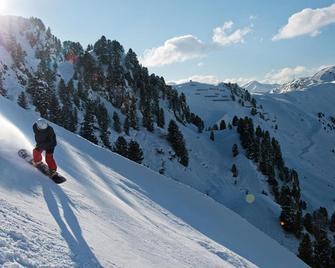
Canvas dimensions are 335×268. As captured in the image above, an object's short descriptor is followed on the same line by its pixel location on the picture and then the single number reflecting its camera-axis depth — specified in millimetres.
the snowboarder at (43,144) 15312
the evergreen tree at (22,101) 95094
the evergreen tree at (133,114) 125812
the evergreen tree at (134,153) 96012
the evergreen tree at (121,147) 95500
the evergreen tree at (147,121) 128375
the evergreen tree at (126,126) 119212
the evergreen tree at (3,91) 103631
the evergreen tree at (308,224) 92338
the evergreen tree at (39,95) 95744
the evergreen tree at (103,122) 101819
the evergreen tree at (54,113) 97000
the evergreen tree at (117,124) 117000
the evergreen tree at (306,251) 70875
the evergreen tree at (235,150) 138000
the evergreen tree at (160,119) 138862
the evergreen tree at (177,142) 117138
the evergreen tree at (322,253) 72125
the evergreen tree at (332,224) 104012
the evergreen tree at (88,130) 93512
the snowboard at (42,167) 14781
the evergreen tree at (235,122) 165188
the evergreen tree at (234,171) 125312
